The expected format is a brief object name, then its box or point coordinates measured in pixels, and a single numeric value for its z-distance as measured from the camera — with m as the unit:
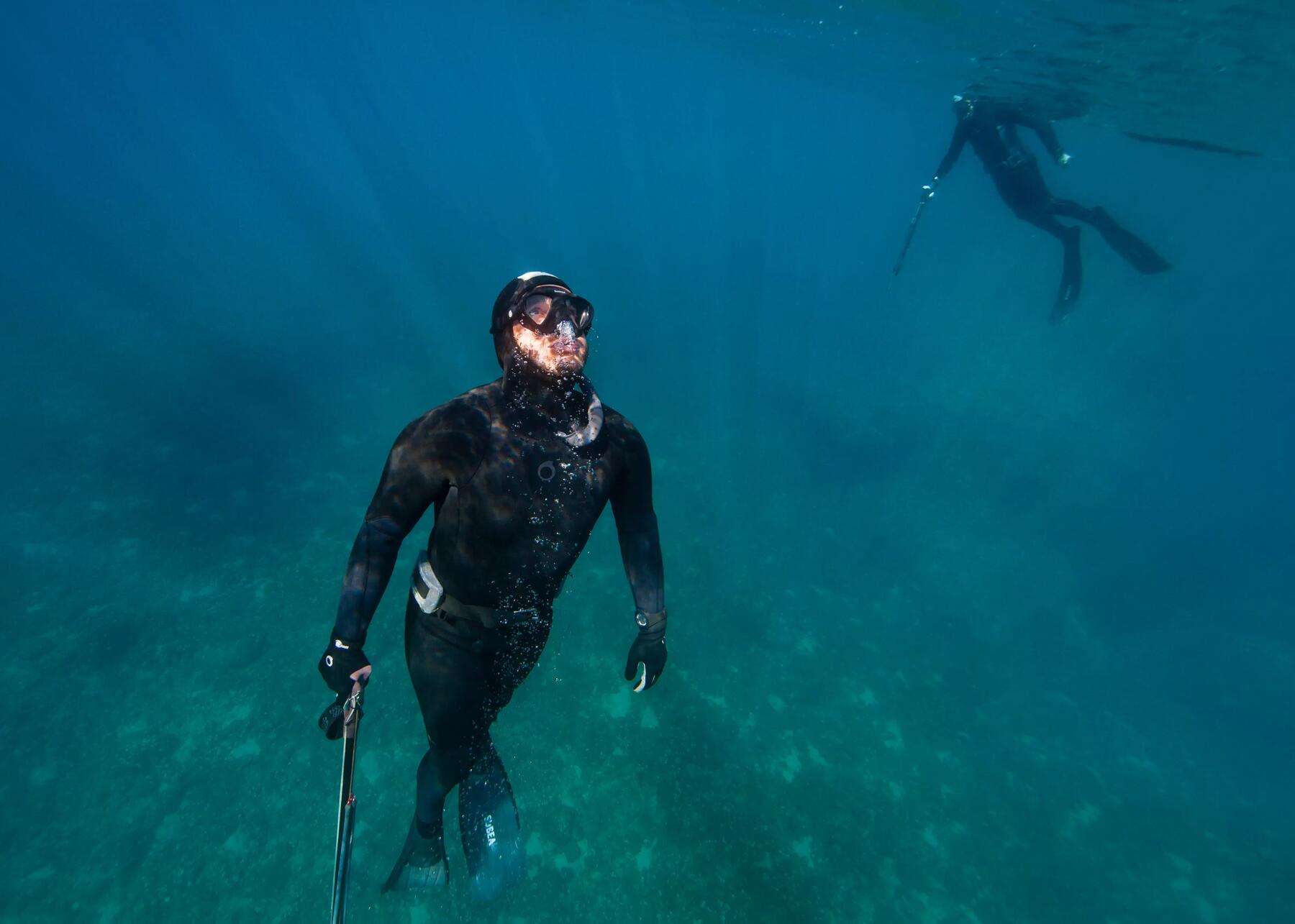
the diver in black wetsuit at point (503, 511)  2.25
